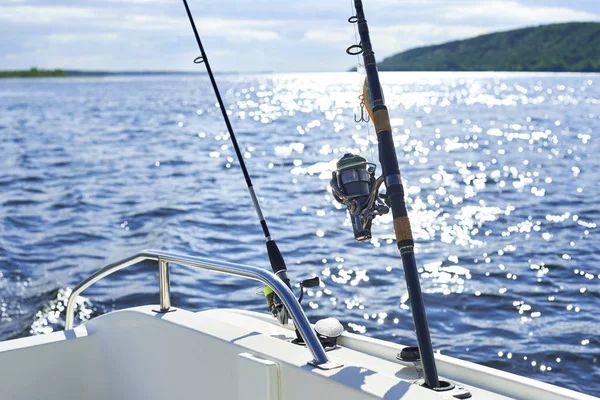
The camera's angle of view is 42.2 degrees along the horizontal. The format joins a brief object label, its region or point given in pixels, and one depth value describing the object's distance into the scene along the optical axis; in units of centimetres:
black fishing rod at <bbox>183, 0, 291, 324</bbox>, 264
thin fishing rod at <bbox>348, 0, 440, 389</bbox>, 193
